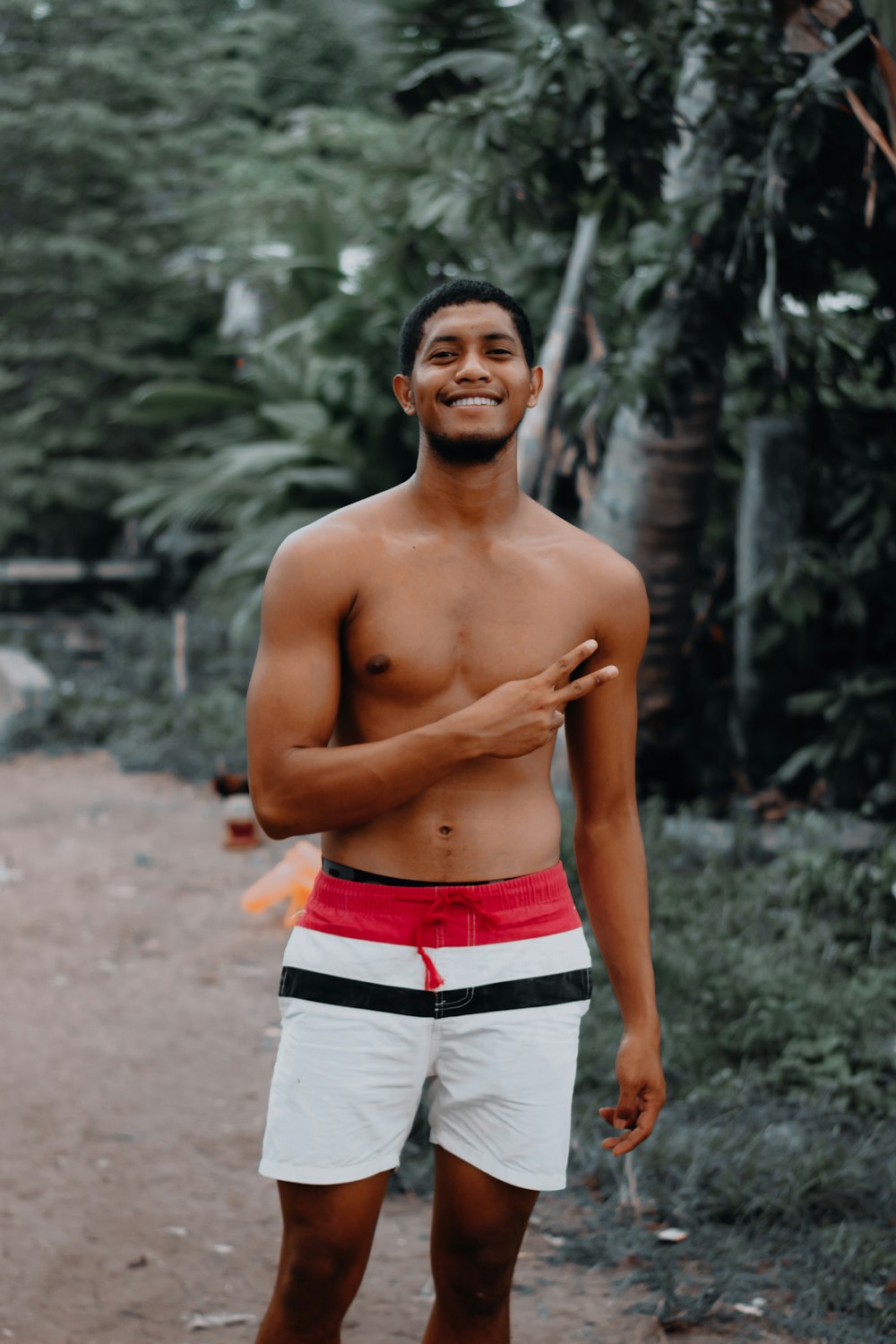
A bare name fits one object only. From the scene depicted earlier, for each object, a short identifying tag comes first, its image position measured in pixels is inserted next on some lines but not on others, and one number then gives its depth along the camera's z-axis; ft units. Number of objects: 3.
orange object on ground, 18.16
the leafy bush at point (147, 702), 30.32
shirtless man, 6.39
